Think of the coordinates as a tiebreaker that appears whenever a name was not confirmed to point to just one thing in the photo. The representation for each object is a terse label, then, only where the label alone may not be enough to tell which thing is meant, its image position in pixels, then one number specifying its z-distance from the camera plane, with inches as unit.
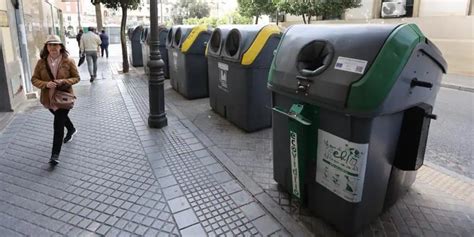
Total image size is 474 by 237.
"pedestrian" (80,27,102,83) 368.8
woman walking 144.9
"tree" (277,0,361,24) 653.9
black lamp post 201.3
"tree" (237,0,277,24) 889.9
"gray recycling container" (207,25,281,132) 185.8
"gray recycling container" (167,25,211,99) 272.1
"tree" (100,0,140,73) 416.5
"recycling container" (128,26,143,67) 510.6
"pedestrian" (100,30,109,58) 663.6
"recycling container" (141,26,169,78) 383.6
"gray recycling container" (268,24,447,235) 84.1
